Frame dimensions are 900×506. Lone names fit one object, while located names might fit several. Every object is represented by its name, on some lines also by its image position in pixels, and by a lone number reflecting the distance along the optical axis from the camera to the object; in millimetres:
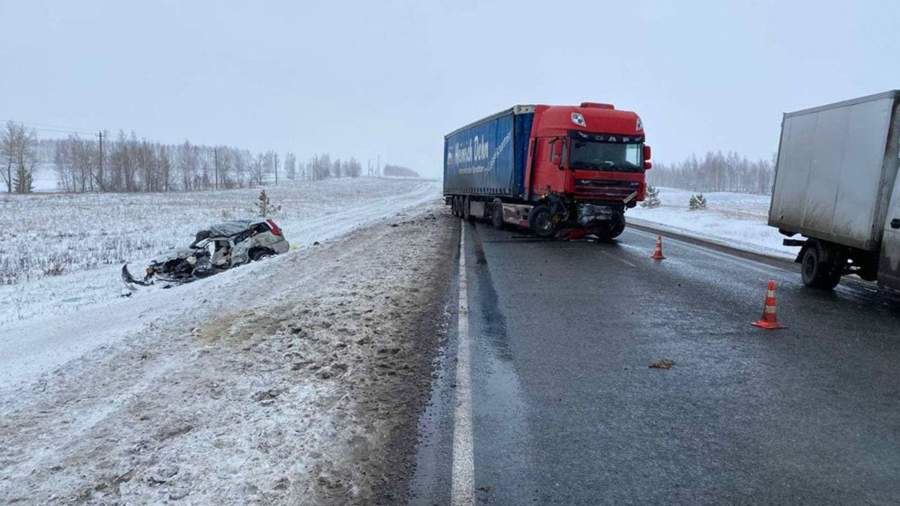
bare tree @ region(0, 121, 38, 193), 78819
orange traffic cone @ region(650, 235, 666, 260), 15055
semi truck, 16844
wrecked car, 14852
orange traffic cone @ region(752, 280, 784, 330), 7711
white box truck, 8758
